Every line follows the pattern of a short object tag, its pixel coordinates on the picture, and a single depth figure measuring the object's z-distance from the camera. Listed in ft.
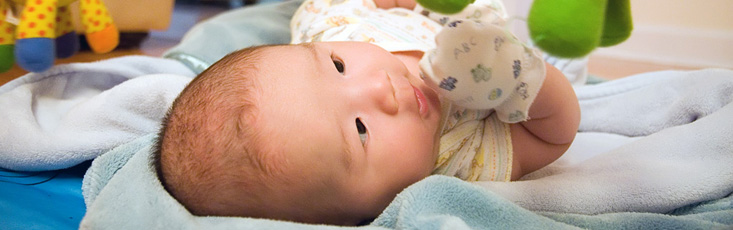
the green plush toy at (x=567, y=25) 1.27
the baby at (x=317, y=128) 2.03
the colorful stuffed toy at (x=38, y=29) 2.90
